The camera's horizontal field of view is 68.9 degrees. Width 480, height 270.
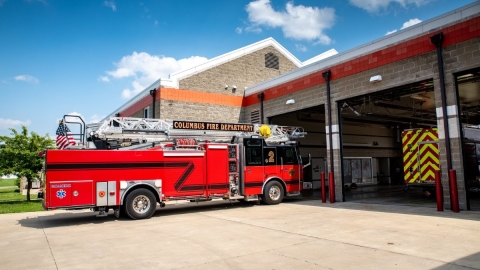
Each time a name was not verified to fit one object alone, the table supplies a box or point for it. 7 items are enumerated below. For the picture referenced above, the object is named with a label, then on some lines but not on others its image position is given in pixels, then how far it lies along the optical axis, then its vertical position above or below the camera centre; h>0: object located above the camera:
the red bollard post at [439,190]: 10.64 -0.85
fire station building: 10.74 +3.13
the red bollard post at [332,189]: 13.98 -0.95
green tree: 18.34 +1.00
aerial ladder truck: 9.97 +0.10
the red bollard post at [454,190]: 10.28 -0.83
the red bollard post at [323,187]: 14.02 -0.88
